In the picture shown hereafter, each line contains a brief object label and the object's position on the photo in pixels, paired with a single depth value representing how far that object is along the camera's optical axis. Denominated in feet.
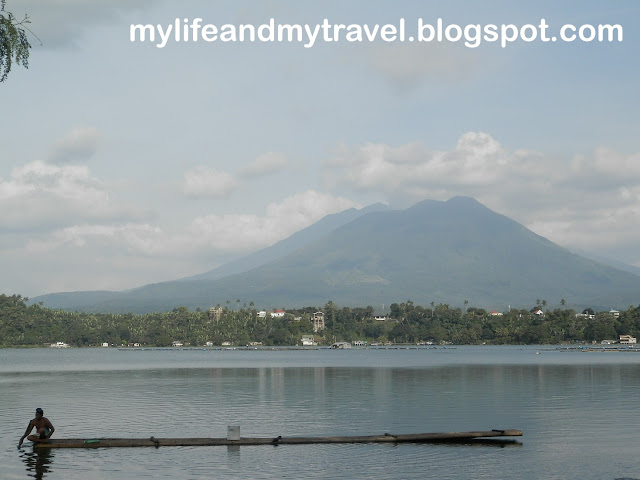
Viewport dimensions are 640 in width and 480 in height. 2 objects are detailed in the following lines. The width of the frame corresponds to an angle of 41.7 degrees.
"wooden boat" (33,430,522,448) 155.84
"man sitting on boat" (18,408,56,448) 156.35
